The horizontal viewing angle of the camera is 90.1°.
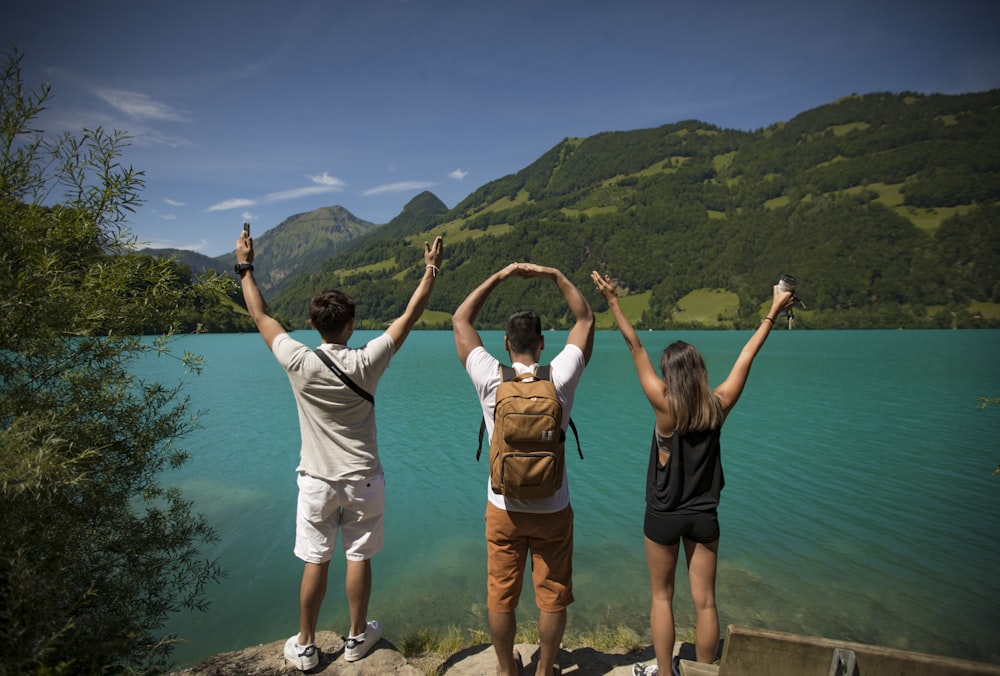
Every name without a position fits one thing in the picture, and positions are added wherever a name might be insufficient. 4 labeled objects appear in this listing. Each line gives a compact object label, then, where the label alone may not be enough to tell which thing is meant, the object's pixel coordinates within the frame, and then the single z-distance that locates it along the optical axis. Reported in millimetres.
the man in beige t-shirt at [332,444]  3750
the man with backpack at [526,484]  3314
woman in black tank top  3629
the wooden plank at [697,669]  2645
